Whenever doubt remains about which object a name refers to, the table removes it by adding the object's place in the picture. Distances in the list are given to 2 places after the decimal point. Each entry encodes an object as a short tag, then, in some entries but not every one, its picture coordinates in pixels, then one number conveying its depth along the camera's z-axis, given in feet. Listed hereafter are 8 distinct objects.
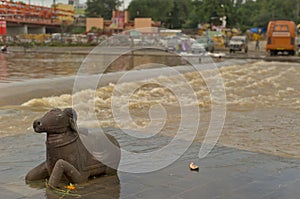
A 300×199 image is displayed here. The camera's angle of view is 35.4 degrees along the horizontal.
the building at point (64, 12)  328.90
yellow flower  18.66
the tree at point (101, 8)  374.02
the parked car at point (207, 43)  151.23
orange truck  143.13
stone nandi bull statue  18.60
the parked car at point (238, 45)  161.58
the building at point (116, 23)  256.11
